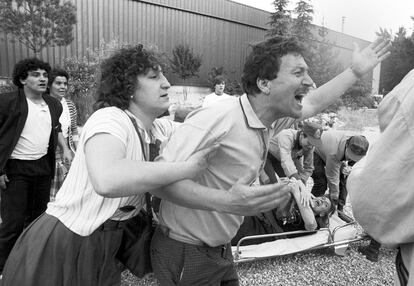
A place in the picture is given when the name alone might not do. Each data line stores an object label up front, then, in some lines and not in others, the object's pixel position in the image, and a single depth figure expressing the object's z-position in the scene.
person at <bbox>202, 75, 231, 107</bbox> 7.66
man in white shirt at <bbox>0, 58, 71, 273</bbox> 3.23
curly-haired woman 1.30
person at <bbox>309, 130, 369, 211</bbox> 4.57
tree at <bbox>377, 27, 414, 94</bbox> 30.45
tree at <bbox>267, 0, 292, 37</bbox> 26.33
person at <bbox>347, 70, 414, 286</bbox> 0.89
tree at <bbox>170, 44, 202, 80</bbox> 20.92
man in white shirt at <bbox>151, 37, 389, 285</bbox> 1.53
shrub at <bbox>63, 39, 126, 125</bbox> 13.52
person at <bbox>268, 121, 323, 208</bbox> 4.57
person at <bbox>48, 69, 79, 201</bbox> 4.66
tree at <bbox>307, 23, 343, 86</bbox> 22.05
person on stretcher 3.93
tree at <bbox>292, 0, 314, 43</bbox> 26.17
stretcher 3.60
